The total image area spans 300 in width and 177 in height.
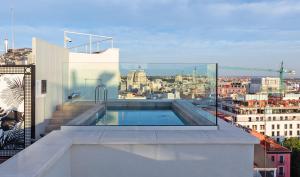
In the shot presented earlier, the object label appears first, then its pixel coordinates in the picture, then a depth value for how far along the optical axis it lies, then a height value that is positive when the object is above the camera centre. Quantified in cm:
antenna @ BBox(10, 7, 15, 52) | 448 +118
